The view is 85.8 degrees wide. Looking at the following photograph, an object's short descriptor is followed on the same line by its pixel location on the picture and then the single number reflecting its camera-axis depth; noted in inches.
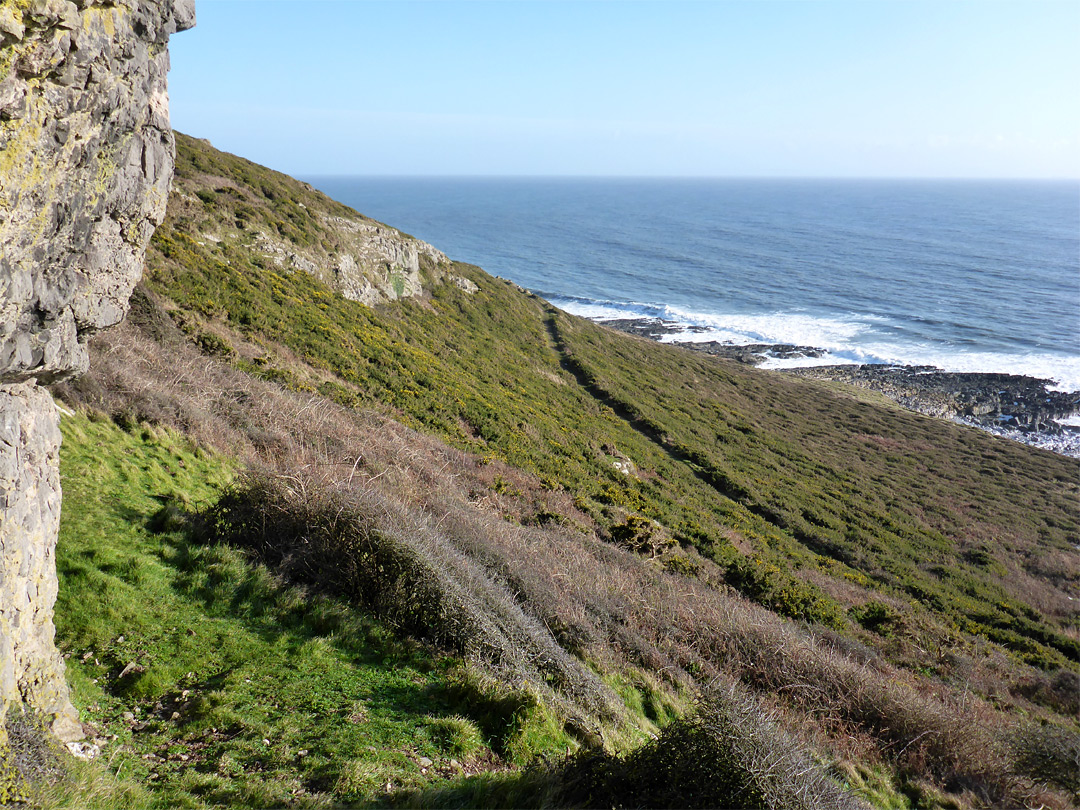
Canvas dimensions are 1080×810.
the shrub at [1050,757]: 363.9
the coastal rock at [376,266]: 1305.4
